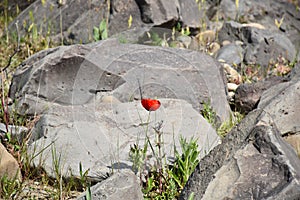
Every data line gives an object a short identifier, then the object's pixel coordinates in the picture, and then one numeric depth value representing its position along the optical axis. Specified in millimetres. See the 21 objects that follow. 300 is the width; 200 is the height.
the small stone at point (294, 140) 7296
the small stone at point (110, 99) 8783
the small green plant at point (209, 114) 8917
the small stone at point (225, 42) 12840
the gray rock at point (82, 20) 12332
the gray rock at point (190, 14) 12673
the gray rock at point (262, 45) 12141
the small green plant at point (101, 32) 11576
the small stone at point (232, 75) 10958
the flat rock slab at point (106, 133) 7257
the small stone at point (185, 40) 12080
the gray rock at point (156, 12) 12233
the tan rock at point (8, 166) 6887
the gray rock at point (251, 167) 5288
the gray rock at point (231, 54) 11805
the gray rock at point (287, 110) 7913
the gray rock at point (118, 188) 5697
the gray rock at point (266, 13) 15308
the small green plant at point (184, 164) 6849
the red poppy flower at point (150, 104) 6483
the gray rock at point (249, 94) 9699
